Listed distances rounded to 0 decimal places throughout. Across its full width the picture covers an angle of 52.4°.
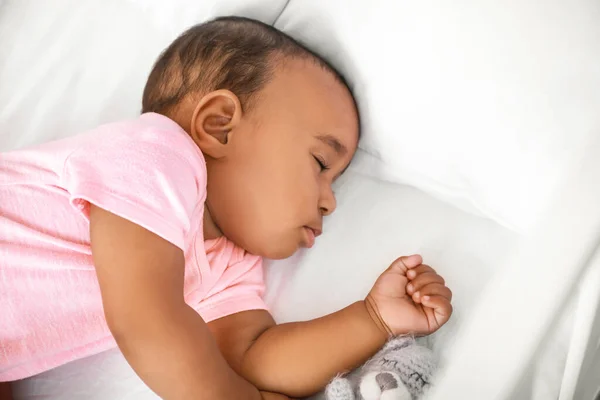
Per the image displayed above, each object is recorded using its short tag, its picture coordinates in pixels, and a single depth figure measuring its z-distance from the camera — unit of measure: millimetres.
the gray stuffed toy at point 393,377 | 744
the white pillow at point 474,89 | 801
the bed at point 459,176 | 640
